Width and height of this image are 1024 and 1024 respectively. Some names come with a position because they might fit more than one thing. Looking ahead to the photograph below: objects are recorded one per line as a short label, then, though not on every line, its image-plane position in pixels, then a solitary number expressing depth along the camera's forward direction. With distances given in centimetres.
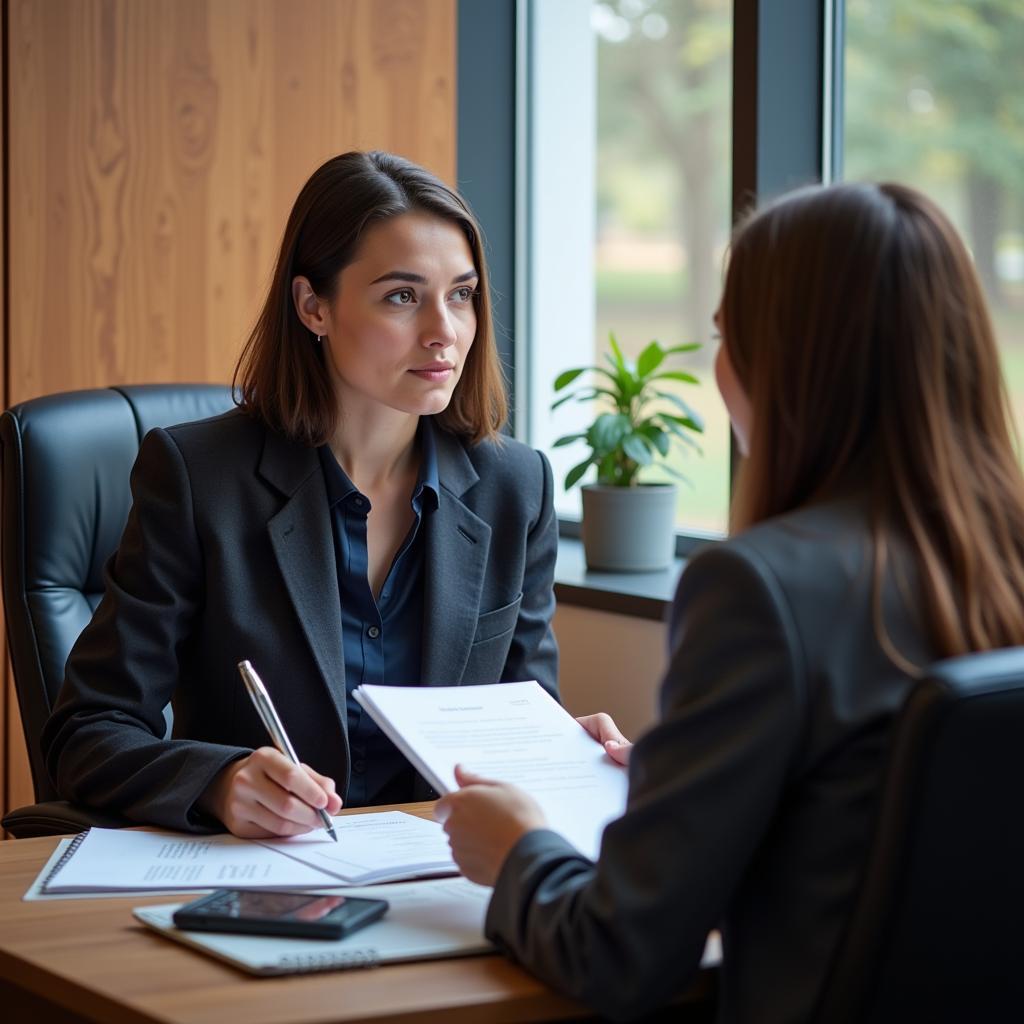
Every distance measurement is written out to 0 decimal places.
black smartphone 178
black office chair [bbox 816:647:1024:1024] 149
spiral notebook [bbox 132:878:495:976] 175
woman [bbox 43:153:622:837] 219
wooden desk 170
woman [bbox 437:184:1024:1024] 165
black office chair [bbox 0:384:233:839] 237
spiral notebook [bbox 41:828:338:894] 189
